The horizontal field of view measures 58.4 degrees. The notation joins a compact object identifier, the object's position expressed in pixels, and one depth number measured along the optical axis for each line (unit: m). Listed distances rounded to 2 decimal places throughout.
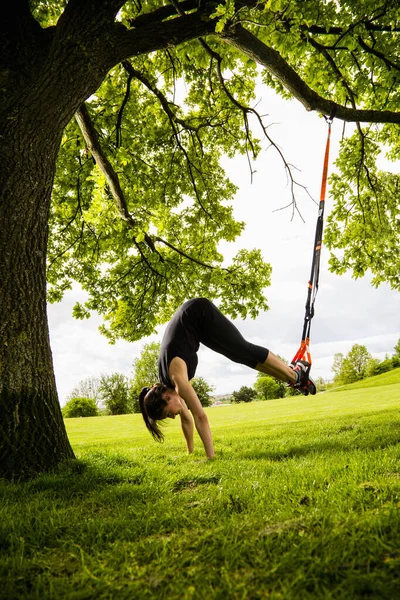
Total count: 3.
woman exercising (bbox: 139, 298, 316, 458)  4.51
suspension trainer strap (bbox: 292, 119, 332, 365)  4.47
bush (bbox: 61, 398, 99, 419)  38.84
